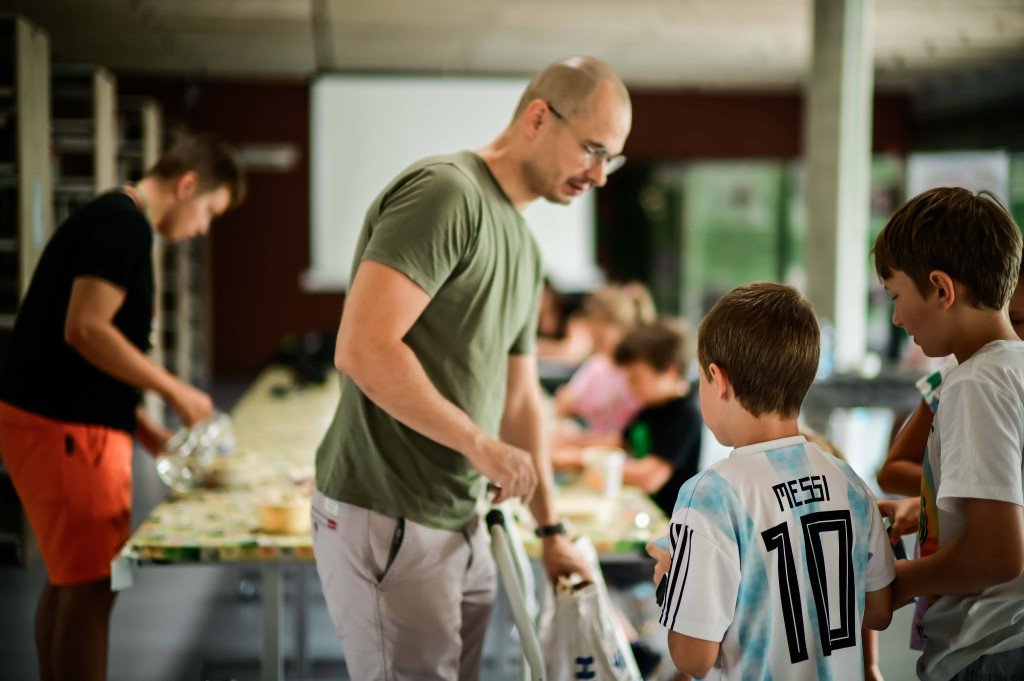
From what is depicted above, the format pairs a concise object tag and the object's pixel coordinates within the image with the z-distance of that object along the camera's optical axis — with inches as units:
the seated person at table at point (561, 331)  233.5
